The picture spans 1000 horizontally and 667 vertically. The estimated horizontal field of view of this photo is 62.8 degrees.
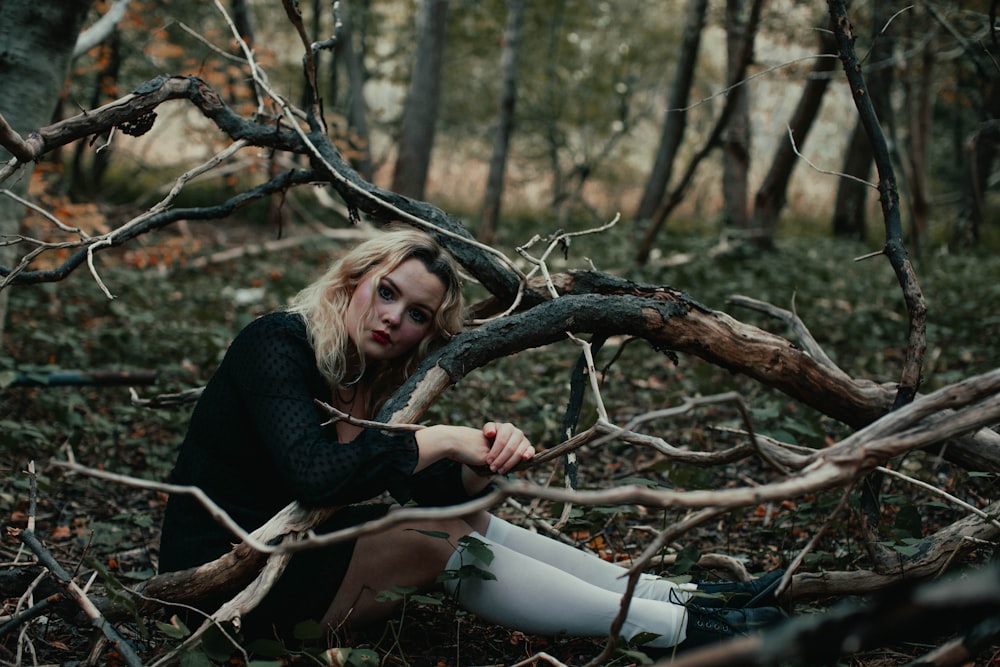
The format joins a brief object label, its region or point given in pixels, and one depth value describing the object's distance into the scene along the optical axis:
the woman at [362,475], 1.99
